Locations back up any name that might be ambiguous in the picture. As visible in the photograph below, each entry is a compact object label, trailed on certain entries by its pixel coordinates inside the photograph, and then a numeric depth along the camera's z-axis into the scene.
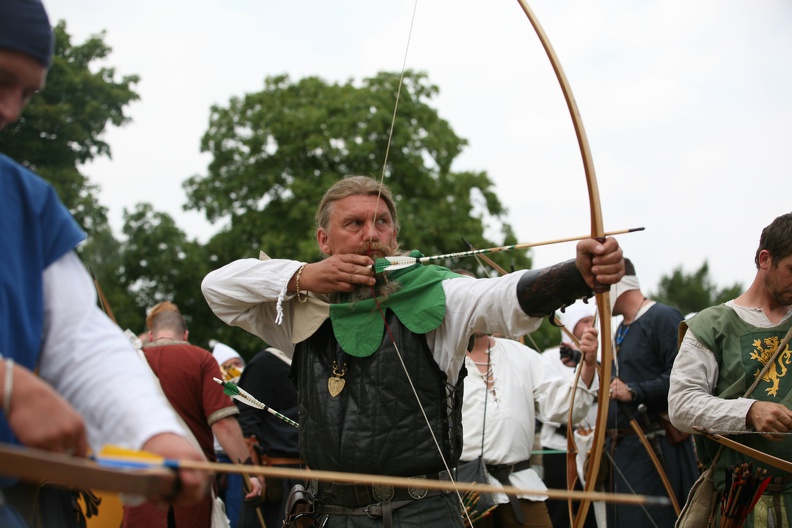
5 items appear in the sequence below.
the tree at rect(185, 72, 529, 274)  15.37
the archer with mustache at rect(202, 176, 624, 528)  2.62
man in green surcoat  2.97
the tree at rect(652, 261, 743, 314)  35.94
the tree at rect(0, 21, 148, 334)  13.96
